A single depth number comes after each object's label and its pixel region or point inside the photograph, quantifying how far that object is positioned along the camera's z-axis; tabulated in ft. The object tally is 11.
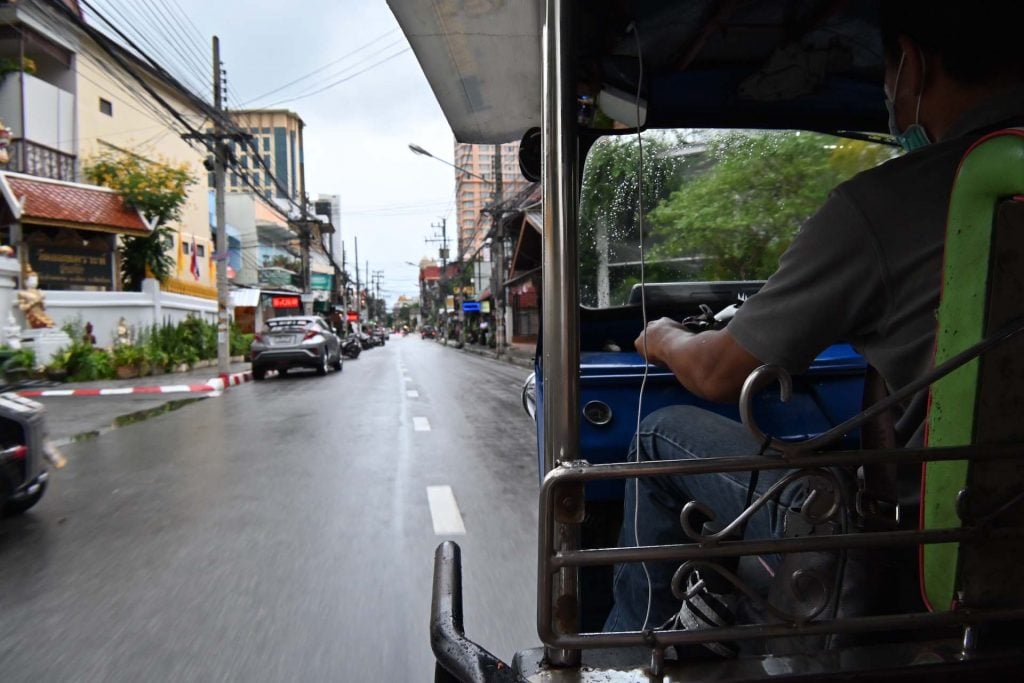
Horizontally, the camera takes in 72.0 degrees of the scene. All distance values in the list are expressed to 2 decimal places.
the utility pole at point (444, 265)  175.32
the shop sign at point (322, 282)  185.68
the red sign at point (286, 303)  128.26
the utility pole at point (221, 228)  52.49
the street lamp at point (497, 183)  63.16
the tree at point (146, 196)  57.26
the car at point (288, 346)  50.42
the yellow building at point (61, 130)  51.80
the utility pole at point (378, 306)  289.74
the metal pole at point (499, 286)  84.48
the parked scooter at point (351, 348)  93.45
